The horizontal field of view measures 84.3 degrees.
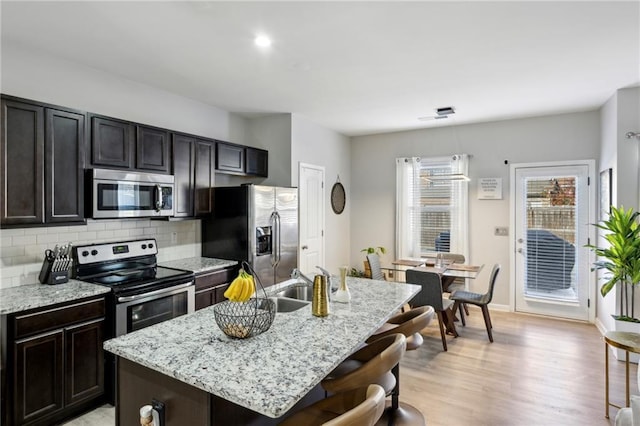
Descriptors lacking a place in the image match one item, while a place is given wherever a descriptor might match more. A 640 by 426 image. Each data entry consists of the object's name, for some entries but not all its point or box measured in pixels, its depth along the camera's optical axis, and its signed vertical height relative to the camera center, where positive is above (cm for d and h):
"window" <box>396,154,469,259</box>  542 +9
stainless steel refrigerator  388 -20
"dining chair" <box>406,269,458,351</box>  376 -86
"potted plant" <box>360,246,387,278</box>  548 -68
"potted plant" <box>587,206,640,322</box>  323 -38
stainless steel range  276 -59
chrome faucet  241 -45
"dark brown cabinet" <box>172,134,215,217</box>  363 +41
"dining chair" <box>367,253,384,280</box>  480 -74
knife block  276 -50
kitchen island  126 -61
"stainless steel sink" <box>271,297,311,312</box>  225 -59
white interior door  500 -7
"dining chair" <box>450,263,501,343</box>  400 -102
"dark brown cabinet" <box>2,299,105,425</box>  225 -104
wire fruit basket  163 -50
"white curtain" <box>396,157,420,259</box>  582 +8
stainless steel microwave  290 +16
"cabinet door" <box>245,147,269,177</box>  452 +66
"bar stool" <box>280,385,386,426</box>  120 -87
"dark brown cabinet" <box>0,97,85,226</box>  243 +35
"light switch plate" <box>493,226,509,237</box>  518 -28
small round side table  245 -93
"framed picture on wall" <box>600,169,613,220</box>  402 +23
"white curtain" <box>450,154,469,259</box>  538 +6
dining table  412 -70
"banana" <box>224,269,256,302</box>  163 -36
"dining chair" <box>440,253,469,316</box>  440 -94
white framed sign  520 +35
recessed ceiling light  263 +130
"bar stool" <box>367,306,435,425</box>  216 -85
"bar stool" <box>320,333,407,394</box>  162 -74
